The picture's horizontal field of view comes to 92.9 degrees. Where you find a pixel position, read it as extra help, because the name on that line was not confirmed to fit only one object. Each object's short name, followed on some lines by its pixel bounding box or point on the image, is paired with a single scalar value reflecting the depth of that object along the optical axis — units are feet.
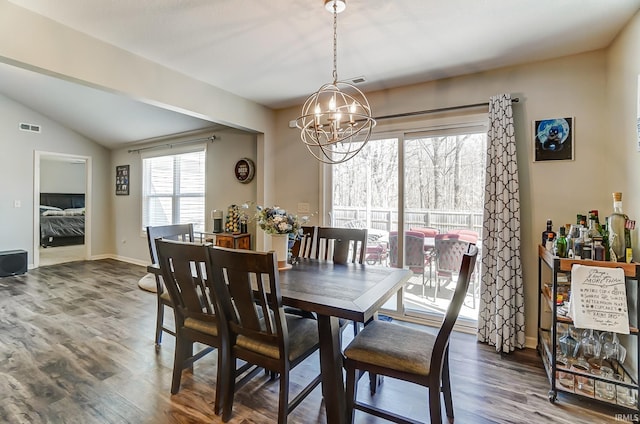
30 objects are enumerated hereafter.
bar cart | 6.01
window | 17.02
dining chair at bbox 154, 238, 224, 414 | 5.67
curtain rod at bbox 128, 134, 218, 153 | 15.97
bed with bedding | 24.54
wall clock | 14.25
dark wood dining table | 4.95
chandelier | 6.15
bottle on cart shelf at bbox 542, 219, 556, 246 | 7.61
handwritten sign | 5.91
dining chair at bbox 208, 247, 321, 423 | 4.87
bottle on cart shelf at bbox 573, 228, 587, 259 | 6.57
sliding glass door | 9.93
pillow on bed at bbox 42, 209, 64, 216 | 25.04
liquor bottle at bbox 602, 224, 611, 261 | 6.43
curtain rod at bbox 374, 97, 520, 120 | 9.30
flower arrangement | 7.07
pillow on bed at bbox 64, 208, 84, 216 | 25.97
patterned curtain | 8.52
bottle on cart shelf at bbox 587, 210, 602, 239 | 6.61
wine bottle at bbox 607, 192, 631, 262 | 6.42
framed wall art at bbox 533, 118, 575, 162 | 8.32
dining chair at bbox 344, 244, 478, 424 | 4.76
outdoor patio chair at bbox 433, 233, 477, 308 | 10.09
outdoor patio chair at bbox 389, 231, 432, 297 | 10.68
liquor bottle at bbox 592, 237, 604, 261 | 6.35
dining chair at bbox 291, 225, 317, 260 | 9.35
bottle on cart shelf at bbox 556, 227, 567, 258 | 6.98
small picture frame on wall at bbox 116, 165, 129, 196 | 20.52
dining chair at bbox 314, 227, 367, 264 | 8.50
